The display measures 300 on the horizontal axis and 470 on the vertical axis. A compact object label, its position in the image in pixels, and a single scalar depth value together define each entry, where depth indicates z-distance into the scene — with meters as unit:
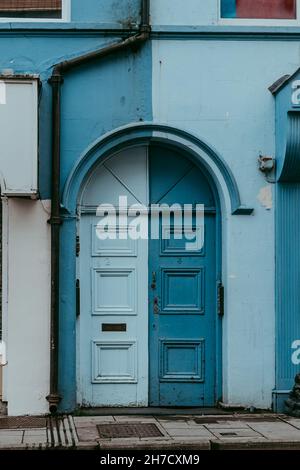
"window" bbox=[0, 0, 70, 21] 11.16
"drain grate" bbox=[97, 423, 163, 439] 9.59
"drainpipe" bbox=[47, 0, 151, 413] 10.75
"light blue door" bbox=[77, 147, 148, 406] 11.20
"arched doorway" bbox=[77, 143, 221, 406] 11.24
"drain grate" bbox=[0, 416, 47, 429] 10.19
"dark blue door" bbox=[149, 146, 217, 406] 11.29
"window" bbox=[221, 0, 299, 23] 11.33
